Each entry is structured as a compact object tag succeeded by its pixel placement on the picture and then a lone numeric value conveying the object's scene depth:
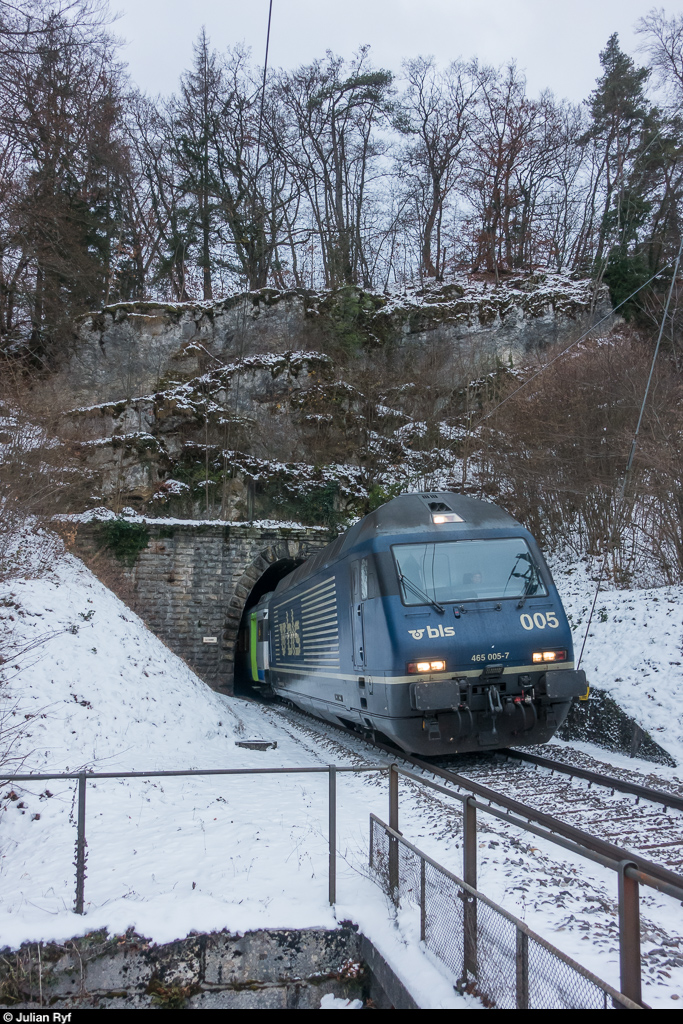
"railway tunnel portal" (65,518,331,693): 19.44
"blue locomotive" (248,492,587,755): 7.89
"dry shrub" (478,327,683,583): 13.42
